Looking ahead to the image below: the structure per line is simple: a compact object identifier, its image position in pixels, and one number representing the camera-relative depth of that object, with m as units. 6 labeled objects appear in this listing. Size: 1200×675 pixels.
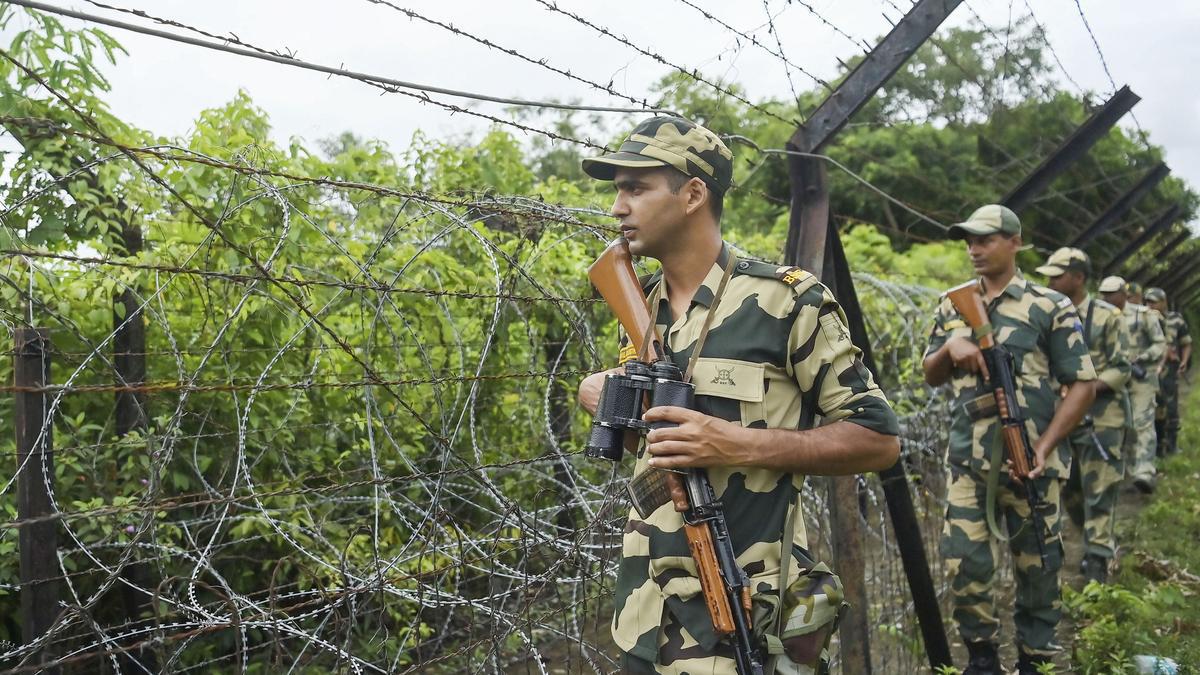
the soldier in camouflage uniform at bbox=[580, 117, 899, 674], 2.01
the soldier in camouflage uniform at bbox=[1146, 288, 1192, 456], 10.98
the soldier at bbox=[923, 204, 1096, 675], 4.04
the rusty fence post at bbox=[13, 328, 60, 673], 2.62
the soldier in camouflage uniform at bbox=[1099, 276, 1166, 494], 8.37
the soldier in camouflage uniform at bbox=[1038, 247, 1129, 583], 5.82
